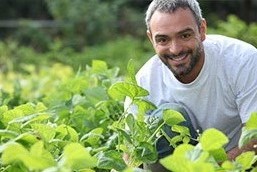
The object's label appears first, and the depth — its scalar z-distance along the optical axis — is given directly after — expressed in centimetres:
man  287
